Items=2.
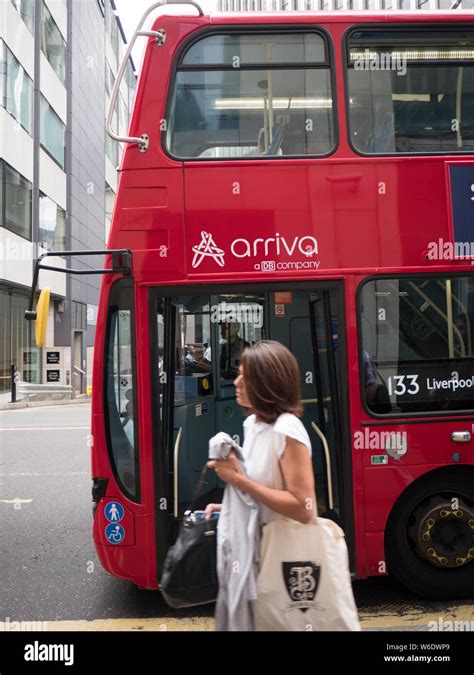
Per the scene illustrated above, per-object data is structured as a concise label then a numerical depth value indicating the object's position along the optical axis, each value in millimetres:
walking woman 2064
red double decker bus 3662
